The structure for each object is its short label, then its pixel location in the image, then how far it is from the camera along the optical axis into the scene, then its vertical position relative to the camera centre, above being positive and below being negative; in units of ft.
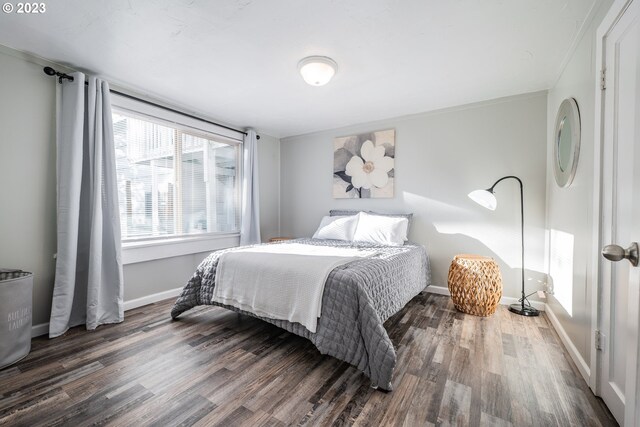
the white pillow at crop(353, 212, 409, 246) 10.25 -0.78
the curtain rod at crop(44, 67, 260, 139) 7.32 +3.73
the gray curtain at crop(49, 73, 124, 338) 7.39 -0.12
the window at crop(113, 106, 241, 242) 9.23 +1.23
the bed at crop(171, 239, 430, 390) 5.14 -2.24
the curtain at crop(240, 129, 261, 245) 12.91 +0.70
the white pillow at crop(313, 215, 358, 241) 11.19 -0.79
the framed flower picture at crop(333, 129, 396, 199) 11.84 +2.05
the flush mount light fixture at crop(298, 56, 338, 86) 7.07 +3.74
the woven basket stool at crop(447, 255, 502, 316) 8.39 -2.37
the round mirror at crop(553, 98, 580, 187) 6.21 +1.71
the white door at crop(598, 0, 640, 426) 3.74 +0.39
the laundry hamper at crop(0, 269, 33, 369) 5.83 -2.42
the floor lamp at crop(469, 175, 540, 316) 8.65 +0.19
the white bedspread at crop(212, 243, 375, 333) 6.07 -1.73
